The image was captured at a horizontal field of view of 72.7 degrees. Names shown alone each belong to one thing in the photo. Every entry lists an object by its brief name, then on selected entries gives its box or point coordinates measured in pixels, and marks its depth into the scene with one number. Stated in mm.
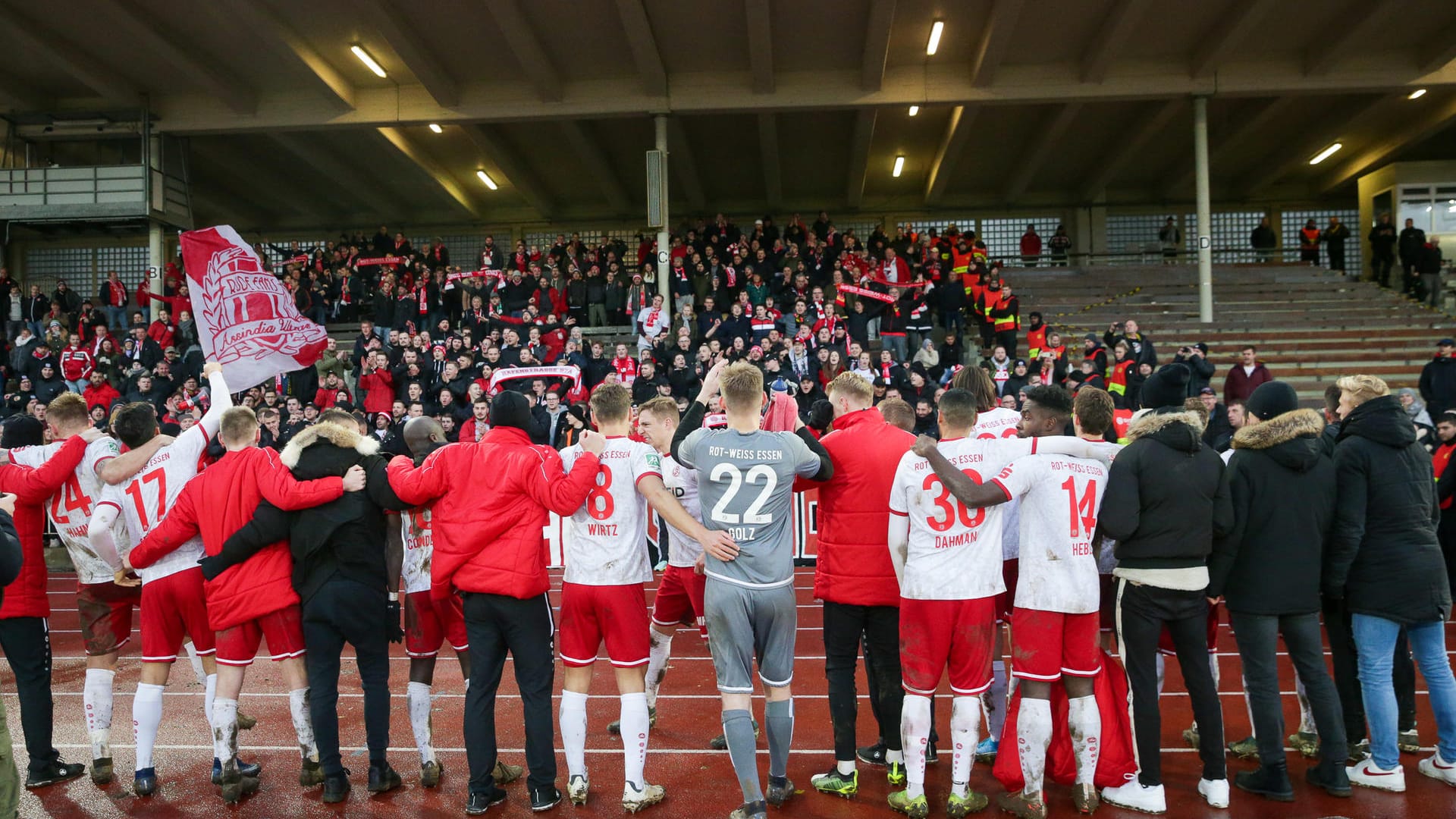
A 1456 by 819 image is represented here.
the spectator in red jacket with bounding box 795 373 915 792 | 4879
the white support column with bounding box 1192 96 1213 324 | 20047
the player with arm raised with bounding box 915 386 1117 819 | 4508
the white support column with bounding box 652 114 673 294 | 20438
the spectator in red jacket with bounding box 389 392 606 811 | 4664
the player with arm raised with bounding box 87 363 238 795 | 5129
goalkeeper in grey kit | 4367
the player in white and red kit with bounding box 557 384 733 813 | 4711
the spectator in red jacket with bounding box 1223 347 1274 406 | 14648
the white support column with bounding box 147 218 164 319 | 21312
